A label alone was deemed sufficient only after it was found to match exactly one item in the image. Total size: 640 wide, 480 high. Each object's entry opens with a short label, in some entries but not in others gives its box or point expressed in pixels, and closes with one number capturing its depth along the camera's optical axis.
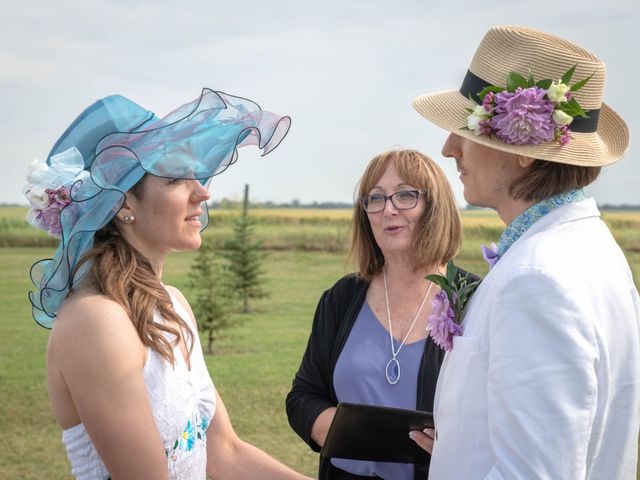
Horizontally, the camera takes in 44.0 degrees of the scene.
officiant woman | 3.49
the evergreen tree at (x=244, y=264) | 16.59
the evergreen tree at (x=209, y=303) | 11.98
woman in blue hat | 2.11
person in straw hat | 1.76
